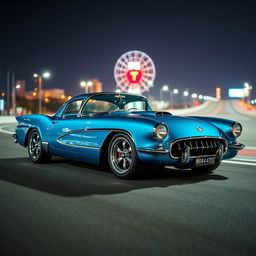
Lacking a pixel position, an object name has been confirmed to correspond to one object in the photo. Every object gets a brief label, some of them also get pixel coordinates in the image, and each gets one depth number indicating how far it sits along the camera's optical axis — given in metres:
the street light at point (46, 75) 37.00
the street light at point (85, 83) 45.87
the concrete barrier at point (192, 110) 74.57
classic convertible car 5.60
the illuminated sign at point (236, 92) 126.00
